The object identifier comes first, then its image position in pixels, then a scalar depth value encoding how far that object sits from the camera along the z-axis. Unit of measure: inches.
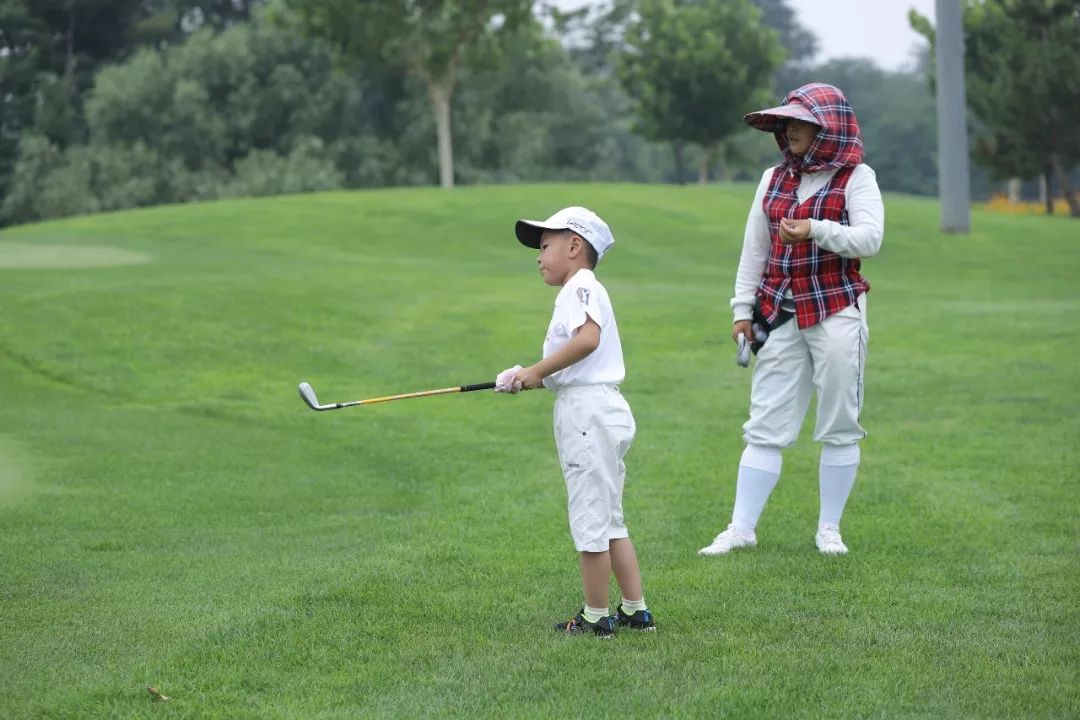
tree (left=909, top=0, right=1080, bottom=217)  1662.2
